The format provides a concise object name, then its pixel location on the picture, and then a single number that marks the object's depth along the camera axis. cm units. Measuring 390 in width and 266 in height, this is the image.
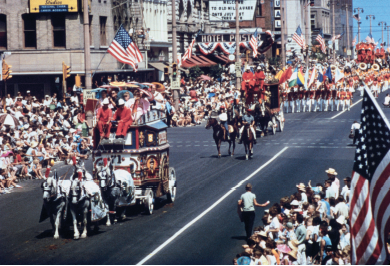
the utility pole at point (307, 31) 10818
